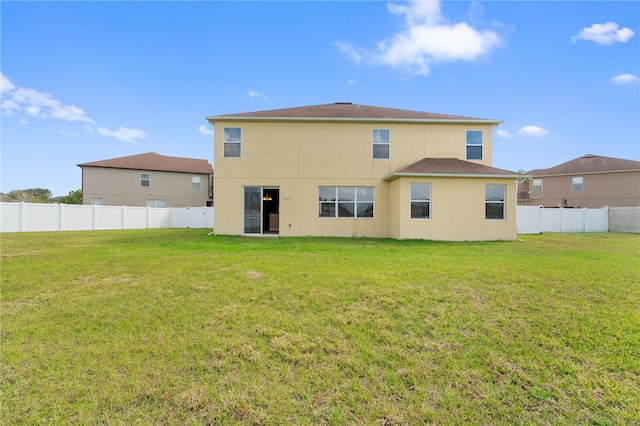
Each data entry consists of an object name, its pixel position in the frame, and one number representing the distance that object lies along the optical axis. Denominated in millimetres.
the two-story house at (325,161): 13523
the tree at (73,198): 32578
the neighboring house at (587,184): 24297
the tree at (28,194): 27641
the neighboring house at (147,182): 26188
